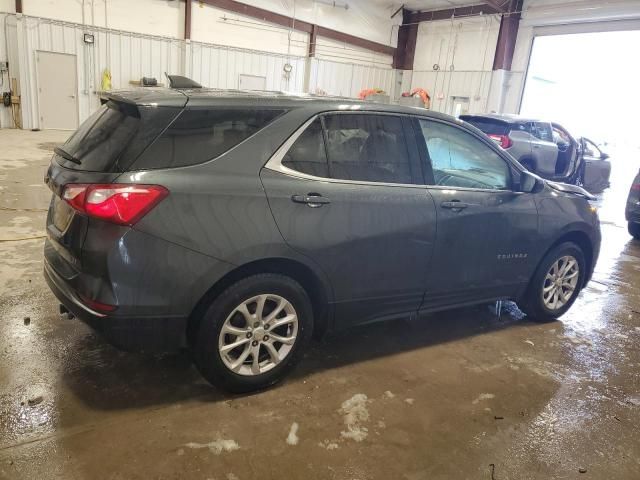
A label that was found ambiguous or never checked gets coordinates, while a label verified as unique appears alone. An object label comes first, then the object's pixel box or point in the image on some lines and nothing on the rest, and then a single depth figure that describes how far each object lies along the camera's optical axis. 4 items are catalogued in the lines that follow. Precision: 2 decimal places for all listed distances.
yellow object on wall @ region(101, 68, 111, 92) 13.31
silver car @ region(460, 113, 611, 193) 9.80
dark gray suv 2.21
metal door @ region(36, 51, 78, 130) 12.88
